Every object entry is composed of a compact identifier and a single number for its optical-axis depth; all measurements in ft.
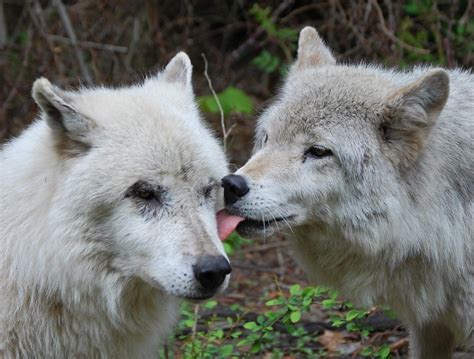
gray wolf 27.61
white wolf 24.94
